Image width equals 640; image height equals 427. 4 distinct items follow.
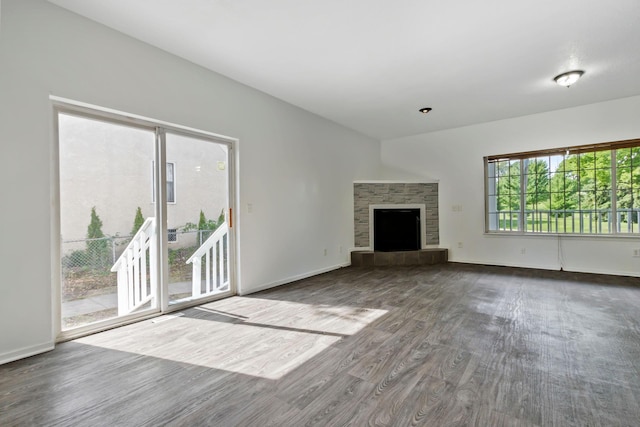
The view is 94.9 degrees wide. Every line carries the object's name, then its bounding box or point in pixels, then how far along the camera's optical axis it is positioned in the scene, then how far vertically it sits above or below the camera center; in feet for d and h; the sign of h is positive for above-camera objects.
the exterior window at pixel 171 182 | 10.36 +1.18
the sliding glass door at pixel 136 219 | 8.34 -0.09
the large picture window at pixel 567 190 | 15.03 +1.13
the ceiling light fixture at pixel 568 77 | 11.48 +5.30
